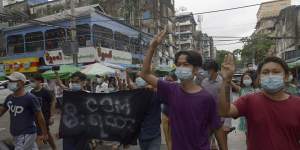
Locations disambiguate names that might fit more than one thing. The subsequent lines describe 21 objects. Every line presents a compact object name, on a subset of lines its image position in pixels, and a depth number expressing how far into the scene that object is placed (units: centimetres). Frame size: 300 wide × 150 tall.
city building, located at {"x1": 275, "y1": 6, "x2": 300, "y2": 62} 2464
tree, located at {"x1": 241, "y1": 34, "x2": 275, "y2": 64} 3354
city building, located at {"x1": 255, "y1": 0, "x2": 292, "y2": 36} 5006
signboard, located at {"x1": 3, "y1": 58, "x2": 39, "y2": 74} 1754
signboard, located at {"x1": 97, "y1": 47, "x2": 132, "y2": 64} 1671
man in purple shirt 199
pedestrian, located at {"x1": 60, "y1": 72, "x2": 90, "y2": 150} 313
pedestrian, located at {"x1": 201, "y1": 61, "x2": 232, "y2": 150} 381
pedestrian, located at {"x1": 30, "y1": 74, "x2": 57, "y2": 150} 452
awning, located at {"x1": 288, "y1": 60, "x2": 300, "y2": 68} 1255
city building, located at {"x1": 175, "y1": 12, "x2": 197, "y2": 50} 5598
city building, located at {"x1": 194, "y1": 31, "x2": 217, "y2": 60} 5065
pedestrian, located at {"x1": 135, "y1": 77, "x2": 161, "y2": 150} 301
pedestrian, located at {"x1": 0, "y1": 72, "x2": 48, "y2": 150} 308
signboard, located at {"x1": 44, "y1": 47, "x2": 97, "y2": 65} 1623
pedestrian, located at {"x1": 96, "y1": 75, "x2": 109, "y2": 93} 910
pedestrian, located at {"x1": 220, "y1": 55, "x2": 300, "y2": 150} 165
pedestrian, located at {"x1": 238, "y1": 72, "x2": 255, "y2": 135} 457
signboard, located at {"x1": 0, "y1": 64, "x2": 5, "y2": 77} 1781
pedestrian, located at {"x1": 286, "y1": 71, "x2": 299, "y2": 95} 442
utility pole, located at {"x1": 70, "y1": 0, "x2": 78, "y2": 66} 1180
